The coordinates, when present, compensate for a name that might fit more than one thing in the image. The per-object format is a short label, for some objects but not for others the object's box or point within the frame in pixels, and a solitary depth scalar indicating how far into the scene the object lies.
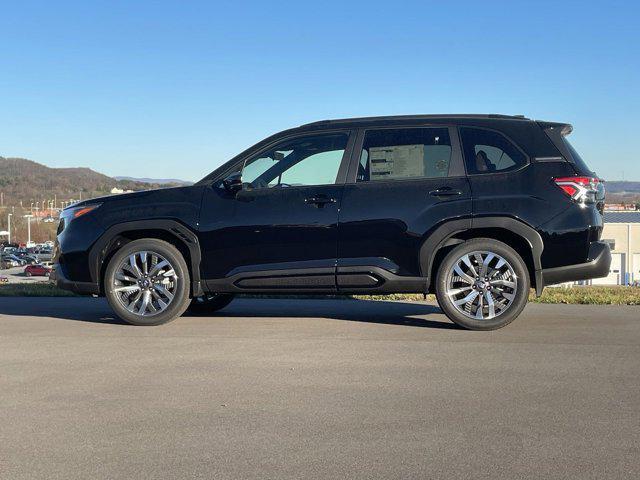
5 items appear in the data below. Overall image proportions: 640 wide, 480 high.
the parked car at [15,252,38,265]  77.56
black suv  7.01
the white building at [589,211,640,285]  55.44
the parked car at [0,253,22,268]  73.34
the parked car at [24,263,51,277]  57.84
